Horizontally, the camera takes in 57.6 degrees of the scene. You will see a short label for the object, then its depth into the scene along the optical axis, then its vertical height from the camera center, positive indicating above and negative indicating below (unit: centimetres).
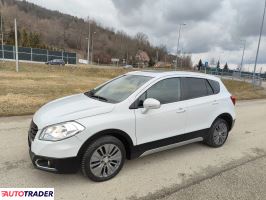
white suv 329 -96
